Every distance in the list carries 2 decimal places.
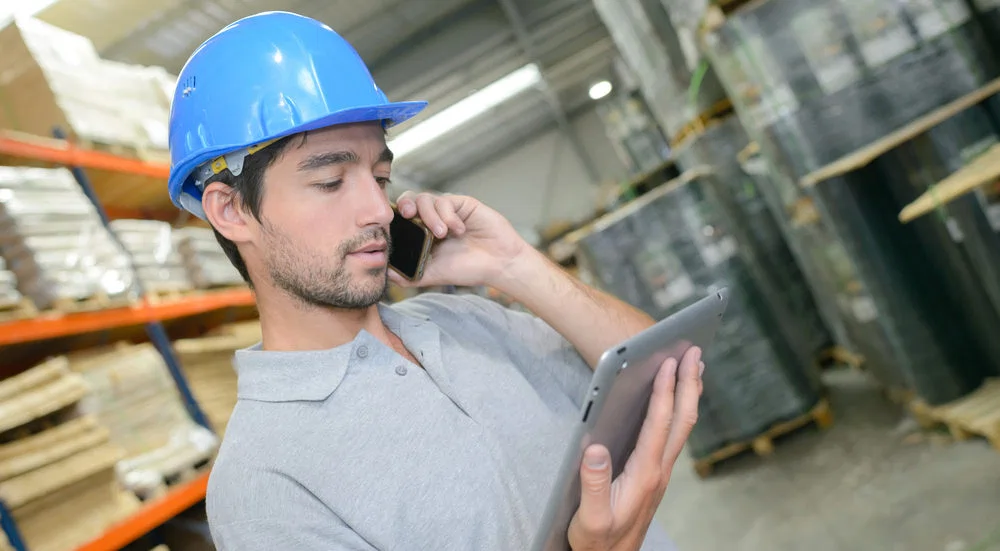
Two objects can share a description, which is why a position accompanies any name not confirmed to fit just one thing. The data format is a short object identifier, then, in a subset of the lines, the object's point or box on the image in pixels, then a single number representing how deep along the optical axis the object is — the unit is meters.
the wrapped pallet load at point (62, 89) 3.28
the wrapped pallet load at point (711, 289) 4.50
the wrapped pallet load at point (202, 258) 3.89
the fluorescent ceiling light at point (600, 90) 15.53
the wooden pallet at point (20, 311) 2.61
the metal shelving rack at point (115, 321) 2.60
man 1.18
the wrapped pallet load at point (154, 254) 3.46
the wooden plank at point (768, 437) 4.62
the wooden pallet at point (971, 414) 3.21
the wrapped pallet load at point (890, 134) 3.39
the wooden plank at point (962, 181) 2.25
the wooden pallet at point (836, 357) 5.43
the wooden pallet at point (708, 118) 5.18
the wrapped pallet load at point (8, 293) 2.58
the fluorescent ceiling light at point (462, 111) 10.88
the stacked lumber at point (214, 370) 3.63
